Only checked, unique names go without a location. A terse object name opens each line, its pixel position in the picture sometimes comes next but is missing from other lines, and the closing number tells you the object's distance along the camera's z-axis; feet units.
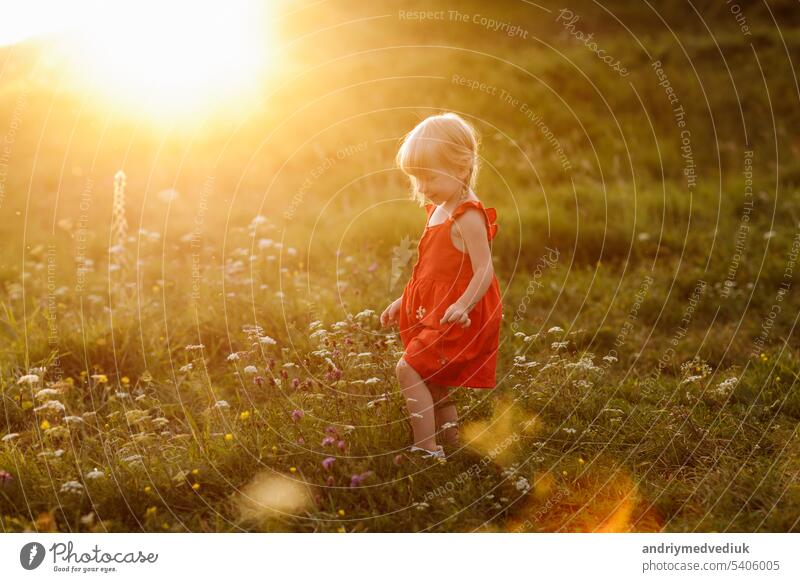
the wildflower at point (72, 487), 11.14
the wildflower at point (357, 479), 11.46
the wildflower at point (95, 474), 11.19
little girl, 11.80
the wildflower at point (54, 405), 11.71
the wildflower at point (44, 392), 11.91
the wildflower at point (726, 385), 13.60
